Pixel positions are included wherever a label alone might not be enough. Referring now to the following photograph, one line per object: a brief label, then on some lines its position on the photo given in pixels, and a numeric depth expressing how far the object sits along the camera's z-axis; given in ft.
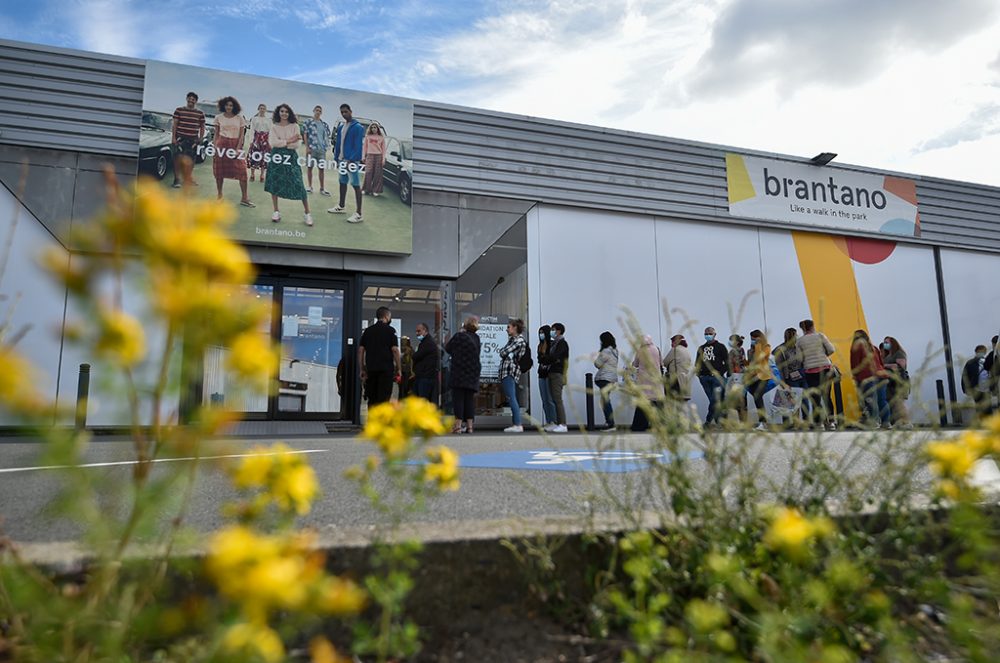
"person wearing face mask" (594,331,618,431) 31.45
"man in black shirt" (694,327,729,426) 35.27
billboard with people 33.88
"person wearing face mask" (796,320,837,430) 28.99
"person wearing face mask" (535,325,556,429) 34.65
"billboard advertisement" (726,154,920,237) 44.11
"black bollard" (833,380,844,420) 41.04
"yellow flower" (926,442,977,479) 4.41
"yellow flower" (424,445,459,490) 4.64
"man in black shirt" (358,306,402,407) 29.51
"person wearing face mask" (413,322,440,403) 32.27
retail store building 33.01
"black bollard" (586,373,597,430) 37.01
